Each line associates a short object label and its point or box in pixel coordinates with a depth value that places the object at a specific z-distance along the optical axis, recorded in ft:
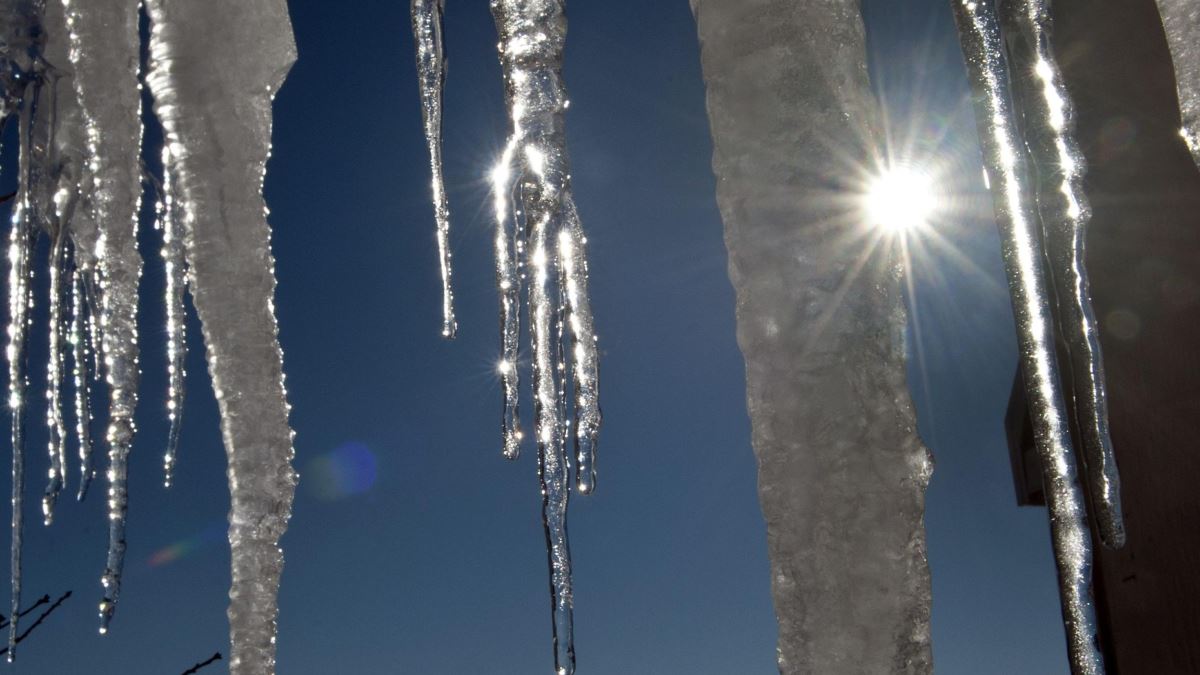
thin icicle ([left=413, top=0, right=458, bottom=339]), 4.15
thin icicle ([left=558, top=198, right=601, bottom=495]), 3.88
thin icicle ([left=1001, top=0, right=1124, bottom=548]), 3.54
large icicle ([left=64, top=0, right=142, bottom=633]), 4.25
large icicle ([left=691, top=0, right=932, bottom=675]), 3.60
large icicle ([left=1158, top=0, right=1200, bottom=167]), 3.57
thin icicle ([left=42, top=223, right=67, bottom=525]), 4.55
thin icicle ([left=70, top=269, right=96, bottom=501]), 4.53
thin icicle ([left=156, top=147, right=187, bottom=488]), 4.37
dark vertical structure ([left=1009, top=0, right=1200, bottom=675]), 4.01
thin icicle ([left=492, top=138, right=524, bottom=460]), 3.95
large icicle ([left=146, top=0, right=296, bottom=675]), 4.05
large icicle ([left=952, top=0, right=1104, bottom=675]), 3.53
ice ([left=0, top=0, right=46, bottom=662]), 4.43
